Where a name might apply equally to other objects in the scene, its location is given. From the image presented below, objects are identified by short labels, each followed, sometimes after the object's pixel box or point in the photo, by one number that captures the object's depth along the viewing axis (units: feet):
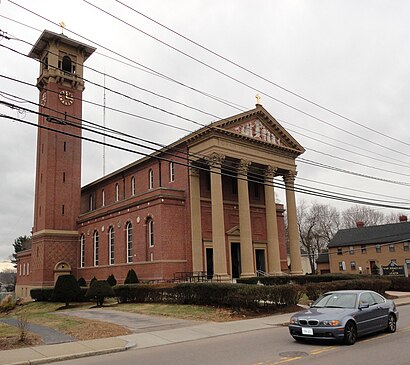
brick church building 122.42
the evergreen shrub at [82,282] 148.66
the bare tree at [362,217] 334.77
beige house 203.62
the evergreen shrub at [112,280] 127.34
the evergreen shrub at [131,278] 116.88
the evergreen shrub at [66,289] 112.78
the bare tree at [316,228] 293.64
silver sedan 37.50
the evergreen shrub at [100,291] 93.30
